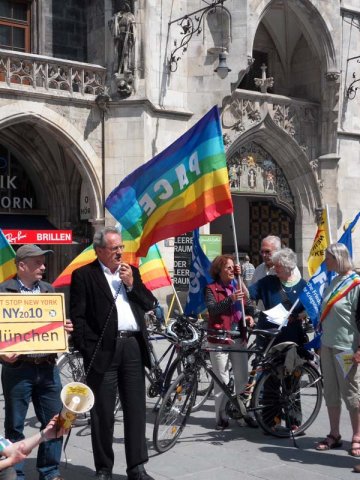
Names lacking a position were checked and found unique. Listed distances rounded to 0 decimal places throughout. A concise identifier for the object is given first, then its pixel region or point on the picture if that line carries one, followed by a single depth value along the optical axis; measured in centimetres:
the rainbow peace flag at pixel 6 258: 790
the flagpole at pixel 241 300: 681
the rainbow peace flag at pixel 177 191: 700
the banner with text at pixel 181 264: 1703
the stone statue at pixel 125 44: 1634
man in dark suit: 525
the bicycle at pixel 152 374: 738
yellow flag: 1073
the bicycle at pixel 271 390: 661
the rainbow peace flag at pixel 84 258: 895
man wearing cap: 502
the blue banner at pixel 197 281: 902
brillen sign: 1628
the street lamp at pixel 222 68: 1705
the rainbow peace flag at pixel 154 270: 939
